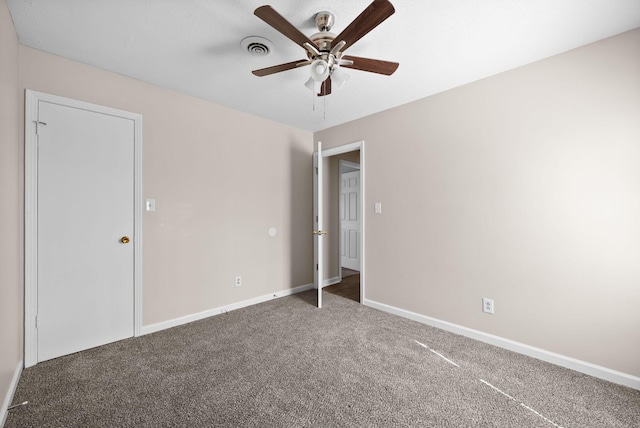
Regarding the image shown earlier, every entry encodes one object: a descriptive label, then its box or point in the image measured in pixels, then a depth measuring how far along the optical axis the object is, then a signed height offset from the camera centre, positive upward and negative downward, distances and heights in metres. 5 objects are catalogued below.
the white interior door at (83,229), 2.12 -0.12
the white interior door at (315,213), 4.17 +0.01
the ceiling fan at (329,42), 1.36 +1.01
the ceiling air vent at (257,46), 1.92 +1.24
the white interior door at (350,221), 5.44 -0.15
